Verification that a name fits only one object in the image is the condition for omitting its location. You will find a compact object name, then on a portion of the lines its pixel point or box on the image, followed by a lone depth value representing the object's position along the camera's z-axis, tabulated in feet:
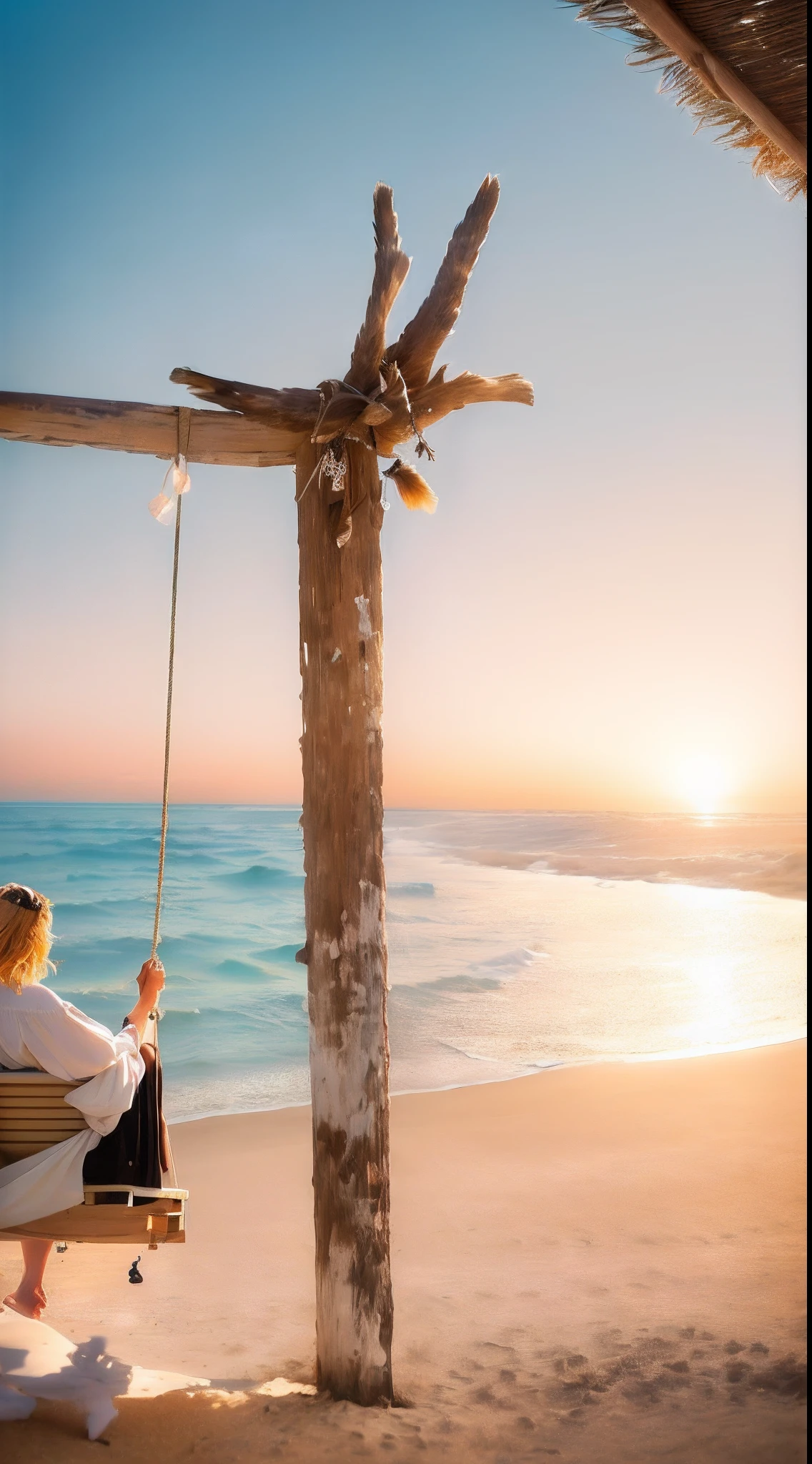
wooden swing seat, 7.98
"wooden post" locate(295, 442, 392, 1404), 8.65
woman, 8.02
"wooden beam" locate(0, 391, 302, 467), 8.81
